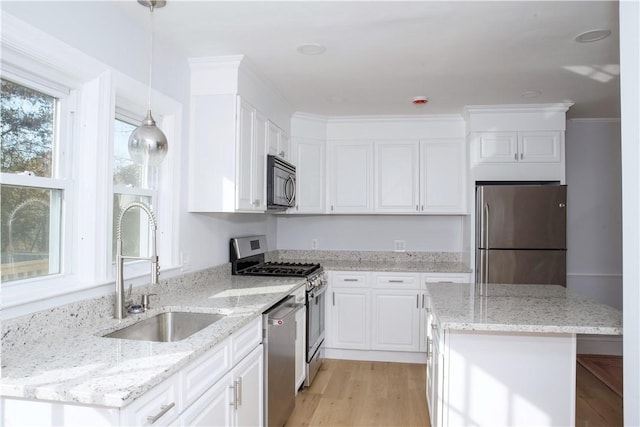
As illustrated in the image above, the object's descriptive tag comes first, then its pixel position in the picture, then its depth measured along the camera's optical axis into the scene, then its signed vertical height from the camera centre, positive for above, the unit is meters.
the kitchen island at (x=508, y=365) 2.04 -0.69
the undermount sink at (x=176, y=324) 2.16 -0.54
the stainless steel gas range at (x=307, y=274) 3.45 -0.44
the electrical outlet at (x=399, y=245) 4.68 -0.28
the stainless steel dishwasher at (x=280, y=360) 2.42 -0.84
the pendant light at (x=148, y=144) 1.82 +0.30
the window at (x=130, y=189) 2.30 +0.15
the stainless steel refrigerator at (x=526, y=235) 3.74 -0.13
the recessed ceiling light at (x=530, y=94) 3.45 +1.01
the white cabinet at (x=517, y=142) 3.92 +0.70
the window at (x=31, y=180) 1.68 +0.14
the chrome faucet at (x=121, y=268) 1.88 -0.22
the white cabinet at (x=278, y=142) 3.54 +0.65
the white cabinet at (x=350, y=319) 4.11 -0.94
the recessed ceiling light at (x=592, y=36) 2.34 +1.00
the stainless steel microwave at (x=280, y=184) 3.44 +0.28
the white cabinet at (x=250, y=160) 2.87 +0.41
